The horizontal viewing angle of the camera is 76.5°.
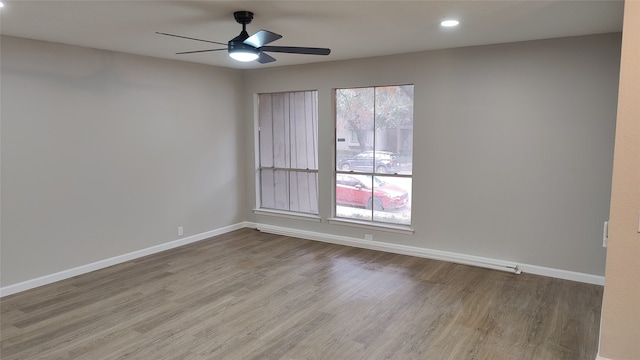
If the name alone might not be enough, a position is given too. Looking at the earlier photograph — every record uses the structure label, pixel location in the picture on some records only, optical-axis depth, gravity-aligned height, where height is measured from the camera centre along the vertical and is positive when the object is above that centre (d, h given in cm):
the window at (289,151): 614 -17
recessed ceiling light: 353 +102
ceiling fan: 314 +77
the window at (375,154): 532 -20
